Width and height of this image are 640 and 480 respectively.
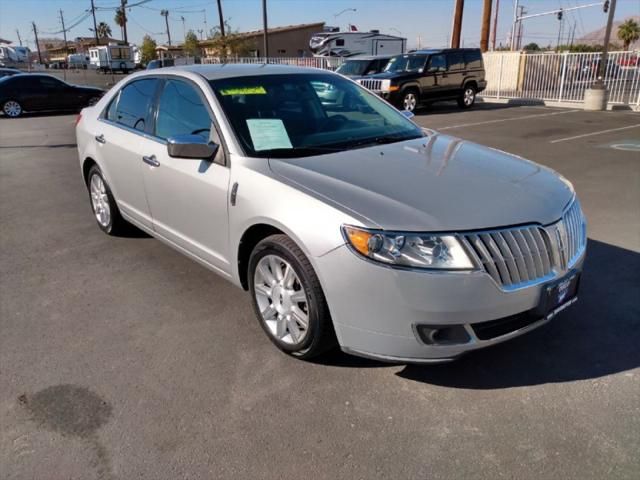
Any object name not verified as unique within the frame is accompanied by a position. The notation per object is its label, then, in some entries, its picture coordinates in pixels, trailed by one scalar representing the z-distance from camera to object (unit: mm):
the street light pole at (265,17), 30122
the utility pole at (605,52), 17109
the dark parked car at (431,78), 15992
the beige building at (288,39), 56531
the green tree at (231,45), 43094
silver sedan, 2498
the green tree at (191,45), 54988
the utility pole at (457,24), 24188
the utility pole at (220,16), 43688
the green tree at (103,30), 104500
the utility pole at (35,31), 113312
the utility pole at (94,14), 74750
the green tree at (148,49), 63600
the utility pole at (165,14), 83312
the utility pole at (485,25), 24328
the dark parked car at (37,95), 17594
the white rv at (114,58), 57969
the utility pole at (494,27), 43341
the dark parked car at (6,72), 23717
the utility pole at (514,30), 30078
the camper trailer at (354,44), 30859
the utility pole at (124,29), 64500
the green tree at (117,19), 86975
